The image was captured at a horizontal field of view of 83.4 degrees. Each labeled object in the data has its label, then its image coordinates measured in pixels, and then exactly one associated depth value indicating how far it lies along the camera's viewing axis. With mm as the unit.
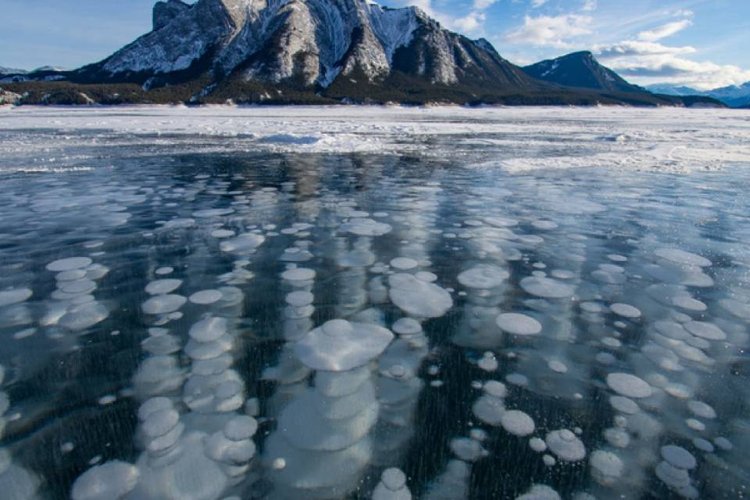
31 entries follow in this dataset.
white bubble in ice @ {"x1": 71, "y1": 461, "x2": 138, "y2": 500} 2043
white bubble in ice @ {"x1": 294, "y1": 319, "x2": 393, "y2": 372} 3145
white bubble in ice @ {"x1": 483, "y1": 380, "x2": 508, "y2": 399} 2785
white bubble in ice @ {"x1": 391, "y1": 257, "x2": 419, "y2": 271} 4949
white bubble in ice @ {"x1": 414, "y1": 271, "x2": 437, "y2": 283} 4602
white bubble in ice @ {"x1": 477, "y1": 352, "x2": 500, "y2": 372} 3070
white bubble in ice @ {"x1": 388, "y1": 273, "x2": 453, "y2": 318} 3941
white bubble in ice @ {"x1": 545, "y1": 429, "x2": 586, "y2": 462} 2287
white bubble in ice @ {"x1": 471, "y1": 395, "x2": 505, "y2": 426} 2557
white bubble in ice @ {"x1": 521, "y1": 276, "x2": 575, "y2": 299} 4281
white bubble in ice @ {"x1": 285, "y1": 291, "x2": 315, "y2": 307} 4047
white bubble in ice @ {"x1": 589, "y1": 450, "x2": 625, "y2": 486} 2154
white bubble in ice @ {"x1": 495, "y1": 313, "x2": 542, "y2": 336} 3598
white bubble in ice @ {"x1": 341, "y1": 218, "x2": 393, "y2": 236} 6312
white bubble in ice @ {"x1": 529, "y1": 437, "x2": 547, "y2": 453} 2324
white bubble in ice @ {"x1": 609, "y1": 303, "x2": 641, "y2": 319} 3862
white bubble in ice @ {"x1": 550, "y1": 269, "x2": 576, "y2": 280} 4730
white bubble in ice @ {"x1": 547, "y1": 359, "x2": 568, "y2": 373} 3049
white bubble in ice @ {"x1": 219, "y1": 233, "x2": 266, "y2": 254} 5492
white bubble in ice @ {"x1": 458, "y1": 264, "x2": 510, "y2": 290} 4508
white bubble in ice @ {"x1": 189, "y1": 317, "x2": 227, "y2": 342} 3447
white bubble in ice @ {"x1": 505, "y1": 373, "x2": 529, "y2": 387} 2893
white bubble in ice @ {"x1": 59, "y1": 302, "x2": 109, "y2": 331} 3596
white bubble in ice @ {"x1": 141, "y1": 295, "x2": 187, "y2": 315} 3900
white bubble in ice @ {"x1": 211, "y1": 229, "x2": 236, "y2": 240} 6015
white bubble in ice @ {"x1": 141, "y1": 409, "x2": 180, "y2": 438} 2445
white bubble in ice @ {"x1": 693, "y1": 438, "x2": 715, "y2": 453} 2350
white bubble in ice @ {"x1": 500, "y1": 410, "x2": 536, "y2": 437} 2459
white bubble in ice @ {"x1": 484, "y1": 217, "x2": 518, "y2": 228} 6757
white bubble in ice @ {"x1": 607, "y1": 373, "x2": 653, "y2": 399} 2809
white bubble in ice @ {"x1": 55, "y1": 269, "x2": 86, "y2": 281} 4562
